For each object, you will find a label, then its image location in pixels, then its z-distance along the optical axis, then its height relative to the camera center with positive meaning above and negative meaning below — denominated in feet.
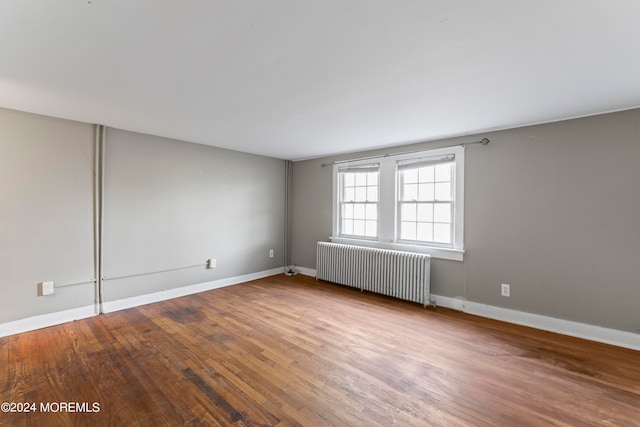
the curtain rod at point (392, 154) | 11.33 +2.85
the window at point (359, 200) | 15.19 +0.57
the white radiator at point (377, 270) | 12.39 -2.99
